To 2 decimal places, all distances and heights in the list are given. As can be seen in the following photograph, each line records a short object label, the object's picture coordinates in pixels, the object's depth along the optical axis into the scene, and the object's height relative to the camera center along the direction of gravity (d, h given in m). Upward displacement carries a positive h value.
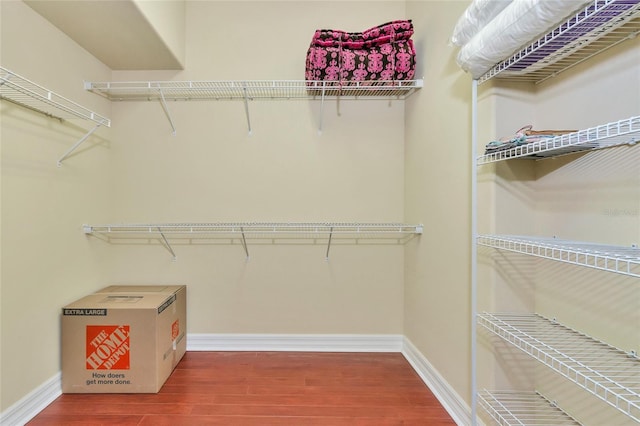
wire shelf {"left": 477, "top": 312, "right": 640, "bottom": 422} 0.86 -0.43
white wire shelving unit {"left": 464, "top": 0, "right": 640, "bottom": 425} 0.81 +0.21
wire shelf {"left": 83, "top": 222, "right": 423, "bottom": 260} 2.10 -0.16
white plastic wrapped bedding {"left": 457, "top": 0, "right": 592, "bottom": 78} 0.82 +0.55
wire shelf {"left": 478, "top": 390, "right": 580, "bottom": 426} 1.09 -0.74
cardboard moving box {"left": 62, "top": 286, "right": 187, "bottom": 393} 1.67 -0.75
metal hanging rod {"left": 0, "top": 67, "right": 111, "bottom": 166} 1.32 +0.52
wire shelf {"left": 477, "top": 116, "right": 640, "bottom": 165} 0.73 +0.21
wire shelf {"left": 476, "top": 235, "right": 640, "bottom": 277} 0.76 -0.11
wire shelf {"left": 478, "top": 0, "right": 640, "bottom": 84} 0.81 +0.53
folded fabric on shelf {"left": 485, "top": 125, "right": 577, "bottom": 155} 0.99 +0.25
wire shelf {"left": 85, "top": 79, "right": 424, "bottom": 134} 2.03 +0.81
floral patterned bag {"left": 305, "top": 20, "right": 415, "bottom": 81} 1.88 +0.96
